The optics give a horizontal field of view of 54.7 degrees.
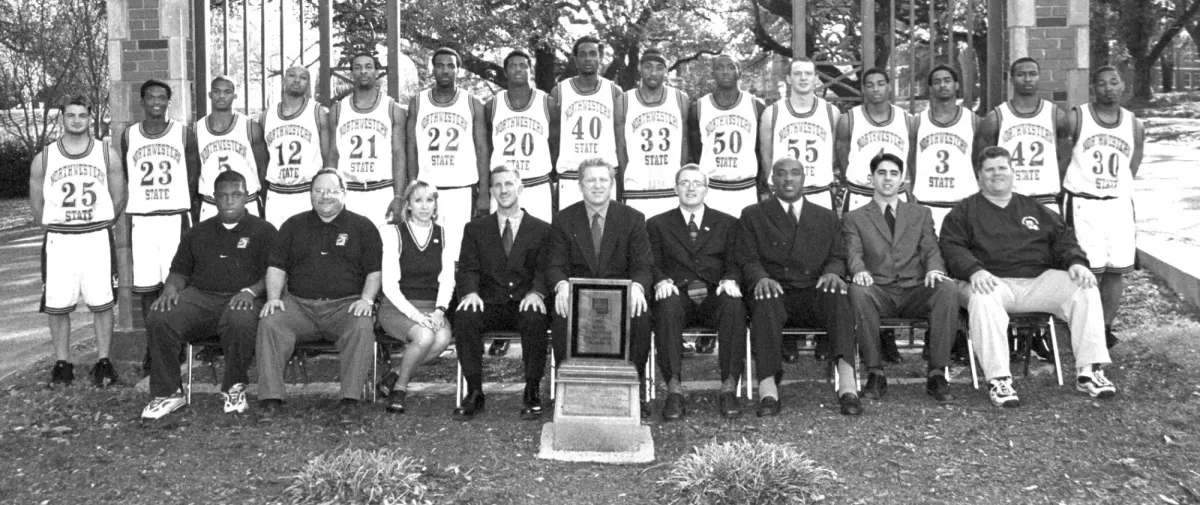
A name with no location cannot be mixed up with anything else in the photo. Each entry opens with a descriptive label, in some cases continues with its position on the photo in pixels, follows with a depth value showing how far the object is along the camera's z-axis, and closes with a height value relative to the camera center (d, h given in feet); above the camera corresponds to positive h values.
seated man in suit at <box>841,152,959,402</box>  19.72 -1.01
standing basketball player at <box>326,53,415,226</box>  24.45 +1.67
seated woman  20.02 -1.05
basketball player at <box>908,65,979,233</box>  23.49 +1.26
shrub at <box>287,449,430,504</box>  14.87 -3.34
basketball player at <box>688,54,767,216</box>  24.21 +1.47
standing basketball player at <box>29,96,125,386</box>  22.56 -0.04
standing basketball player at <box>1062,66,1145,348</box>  23.09 +0.61
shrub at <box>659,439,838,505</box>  14.73 -3.35
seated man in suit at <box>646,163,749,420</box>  19.29 -1.11
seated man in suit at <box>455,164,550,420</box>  19.58 -0.96
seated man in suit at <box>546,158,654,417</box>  20.06 -0.30
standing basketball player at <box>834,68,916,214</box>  23.73 +1.64
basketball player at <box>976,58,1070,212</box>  23.22 +1.57
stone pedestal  16.92 -2.87
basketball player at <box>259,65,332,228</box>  24.35 +1.43
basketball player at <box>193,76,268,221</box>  24.16 +1.70
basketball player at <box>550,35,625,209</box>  24.49 +2.09
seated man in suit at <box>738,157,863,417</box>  19.36 -0.92
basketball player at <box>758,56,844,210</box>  23.88 +1.79
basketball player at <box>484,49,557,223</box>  24.41 +1.74
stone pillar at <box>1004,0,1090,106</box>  25.50 +3.83
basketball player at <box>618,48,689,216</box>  24.40 +1.63
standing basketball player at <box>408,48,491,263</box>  24.44 +1.71
